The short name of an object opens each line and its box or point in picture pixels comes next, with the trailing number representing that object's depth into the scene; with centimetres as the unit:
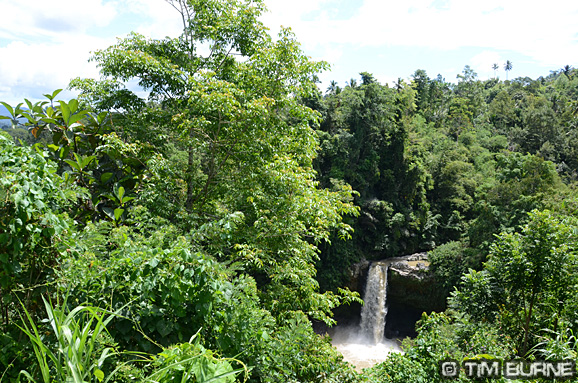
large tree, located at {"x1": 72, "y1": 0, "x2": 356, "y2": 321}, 506
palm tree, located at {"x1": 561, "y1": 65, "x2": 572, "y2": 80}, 6506
